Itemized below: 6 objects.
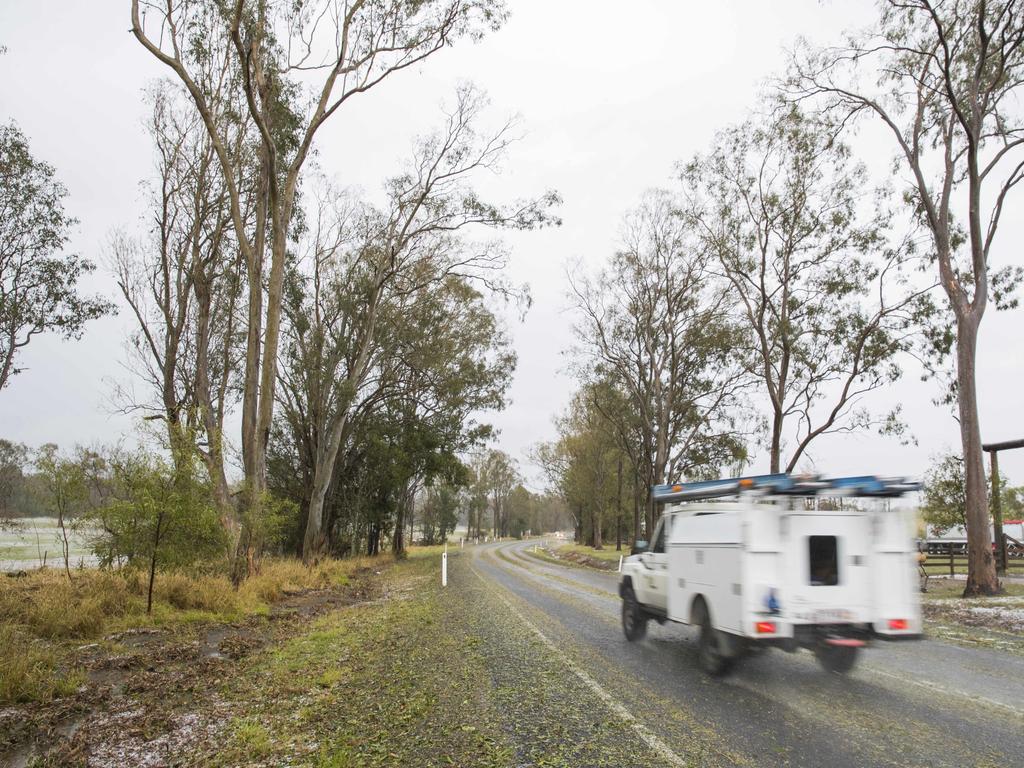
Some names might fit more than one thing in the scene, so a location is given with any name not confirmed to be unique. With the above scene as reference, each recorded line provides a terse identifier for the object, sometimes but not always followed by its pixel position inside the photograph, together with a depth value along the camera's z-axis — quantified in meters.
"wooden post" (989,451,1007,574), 19.81
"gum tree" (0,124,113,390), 22.28
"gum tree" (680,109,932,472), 24.17
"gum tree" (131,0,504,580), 16.73
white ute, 6.81
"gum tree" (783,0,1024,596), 16.56
